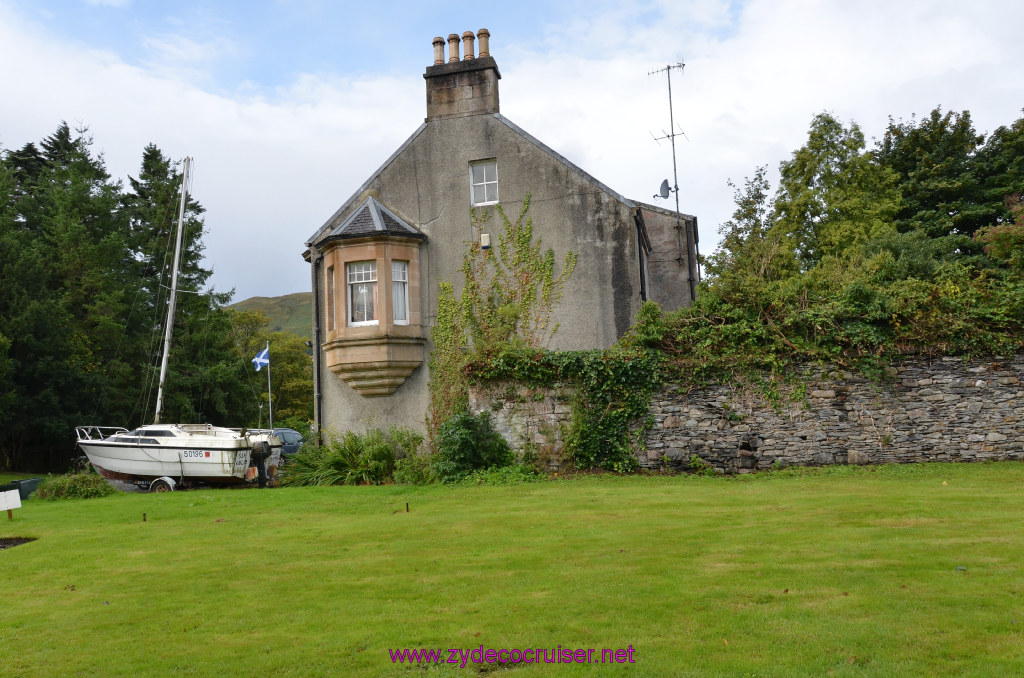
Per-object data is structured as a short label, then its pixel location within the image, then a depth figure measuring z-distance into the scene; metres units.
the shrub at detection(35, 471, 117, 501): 19.09
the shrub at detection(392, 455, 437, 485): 18.72
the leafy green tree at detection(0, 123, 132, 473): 32.31
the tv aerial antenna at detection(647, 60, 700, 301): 24.83
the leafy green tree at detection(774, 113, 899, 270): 35.84
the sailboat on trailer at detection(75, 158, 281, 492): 20.98
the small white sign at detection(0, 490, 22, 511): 13.91
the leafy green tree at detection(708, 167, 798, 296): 18.03
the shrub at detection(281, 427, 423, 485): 19.97
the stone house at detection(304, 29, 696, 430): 20.92
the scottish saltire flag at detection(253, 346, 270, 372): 37.12
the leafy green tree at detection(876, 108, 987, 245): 37.47
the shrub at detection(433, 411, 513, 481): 18.11
